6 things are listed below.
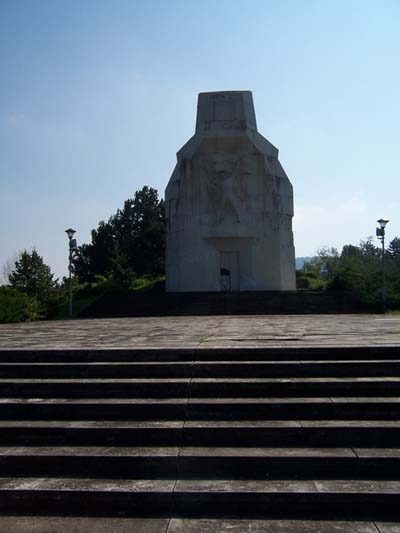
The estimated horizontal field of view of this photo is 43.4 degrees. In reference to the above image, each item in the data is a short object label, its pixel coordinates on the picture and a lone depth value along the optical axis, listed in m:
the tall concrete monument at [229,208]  29.36
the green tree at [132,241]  56.47
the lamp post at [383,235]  22.58
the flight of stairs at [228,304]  22.00
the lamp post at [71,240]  24.52
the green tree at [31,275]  47.60
